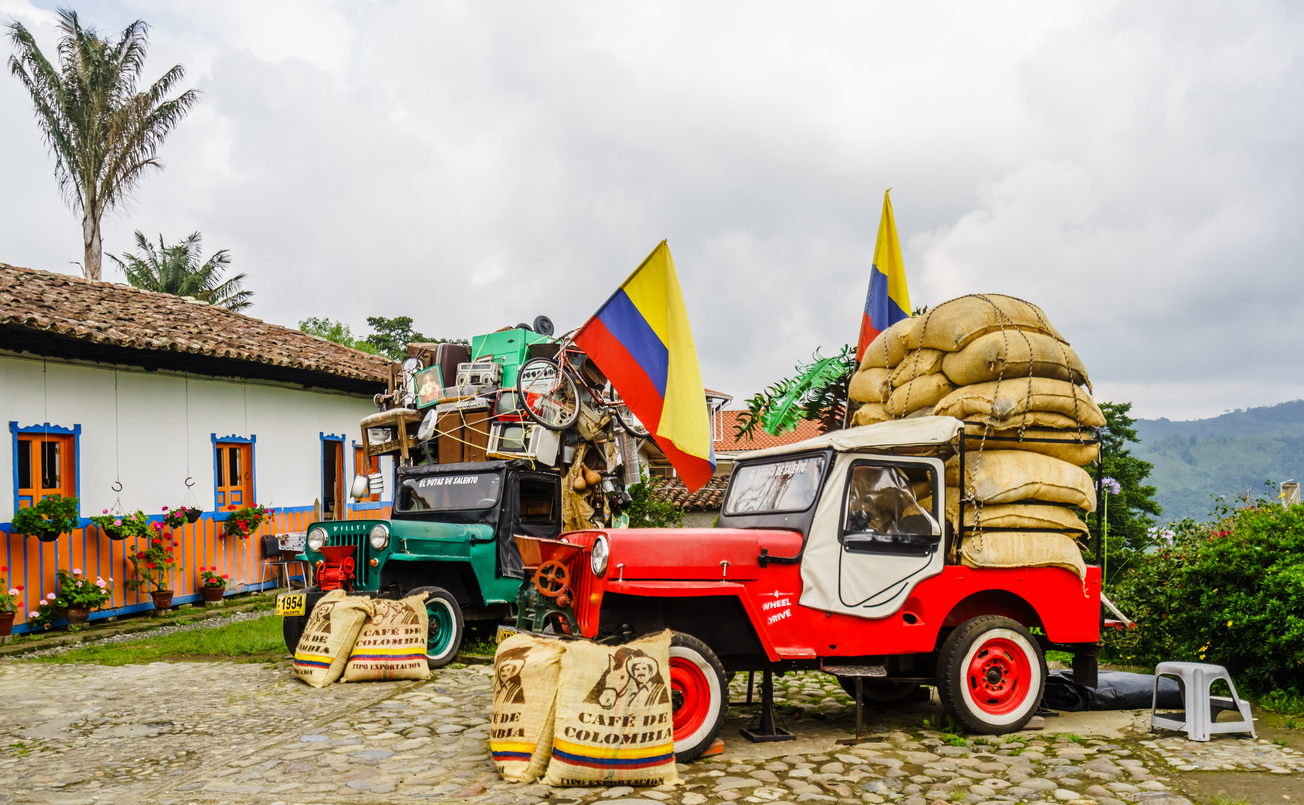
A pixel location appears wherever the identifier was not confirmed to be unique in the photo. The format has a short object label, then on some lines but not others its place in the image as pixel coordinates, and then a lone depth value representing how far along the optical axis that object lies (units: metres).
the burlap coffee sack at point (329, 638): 8.13
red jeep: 5.78
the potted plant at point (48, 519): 11.01
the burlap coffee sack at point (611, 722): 5.05
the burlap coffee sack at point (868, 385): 7.62
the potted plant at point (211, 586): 13.99
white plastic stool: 6.02
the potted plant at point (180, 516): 13.45
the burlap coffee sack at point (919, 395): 7.06
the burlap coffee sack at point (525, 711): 5.22
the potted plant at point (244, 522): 14.73
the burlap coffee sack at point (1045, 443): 6.75
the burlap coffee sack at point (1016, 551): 6.49
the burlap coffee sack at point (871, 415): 7.64
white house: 11.64
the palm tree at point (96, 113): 22.86
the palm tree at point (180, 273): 31.92
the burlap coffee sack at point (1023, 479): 6.56
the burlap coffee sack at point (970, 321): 6.89
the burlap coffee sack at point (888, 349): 7.41
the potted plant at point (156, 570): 12.86
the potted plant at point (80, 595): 11.55
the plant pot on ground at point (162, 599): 13.04
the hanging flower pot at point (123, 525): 12.23
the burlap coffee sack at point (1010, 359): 6.73
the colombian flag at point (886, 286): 10.48
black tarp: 7.06
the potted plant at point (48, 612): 11.30
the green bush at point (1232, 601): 6.95
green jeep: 9.31
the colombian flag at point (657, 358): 8.05
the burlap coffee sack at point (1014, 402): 6.66
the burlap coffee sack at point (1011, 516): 6.57
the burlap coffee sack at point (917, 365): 7.14
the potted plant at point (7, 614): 10.73
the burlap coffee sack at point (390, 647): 8.25
